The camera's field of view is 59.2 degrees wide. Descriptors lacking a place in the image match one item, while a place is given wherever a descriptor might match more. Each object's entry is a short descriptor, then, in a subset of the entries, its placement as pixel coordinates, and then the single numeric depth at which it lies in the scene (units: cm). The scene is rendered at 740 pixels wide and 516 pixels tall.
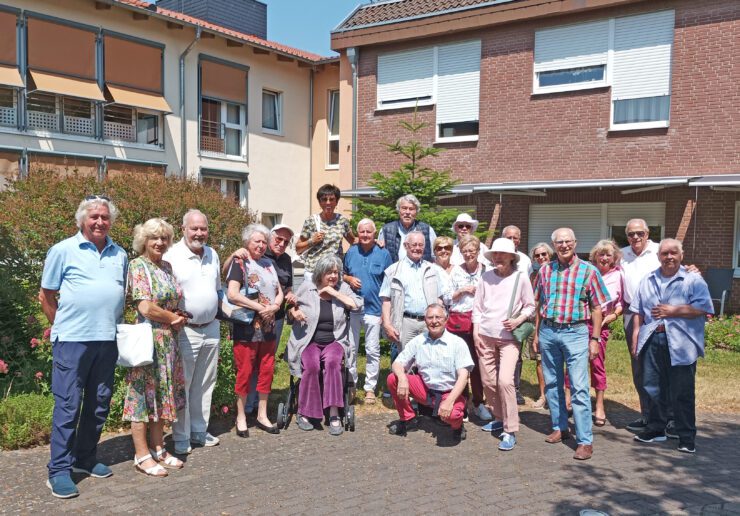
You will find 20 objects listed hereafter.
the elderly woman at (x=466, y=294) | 666
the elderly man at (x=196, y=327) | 539
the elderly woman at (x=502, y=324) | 602
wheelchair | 631
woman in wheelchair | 635
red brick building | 1395
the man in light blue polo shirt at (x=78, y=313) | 463
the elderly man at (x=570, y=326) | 578
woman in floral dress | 498
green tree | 975
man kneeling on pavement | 613
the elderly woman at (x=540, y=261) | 716
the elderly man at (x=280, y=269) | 645
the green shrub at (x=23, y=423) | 554
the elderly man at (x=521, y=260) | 710
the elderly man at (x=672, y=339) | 591
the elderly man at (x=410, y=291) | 670
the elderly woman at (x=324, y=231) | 716
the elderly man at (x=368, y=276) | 709
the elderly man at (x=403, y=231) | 734
